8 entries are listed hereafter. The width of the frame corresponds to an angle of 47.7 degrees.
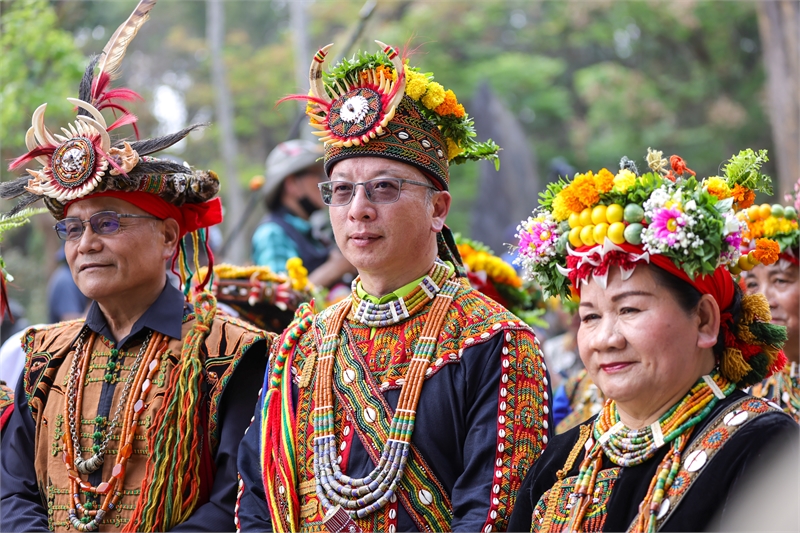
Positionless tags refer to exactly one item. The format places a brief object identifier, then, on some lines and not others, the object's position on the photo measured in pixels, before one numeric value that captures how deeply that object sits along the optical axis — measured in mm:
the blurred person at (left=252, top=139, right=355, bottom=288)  6325
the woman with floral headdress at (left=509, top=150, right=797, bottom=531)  2533
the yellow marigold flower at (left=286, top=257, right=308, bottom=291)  5082
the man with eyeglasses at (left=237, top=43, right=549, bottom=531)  3045
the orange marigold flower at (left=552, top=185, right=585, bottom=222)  2798
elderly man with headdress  3510
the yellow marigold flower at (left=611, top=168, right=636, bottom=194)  2719
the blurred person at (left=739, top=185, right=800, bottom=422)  4165
